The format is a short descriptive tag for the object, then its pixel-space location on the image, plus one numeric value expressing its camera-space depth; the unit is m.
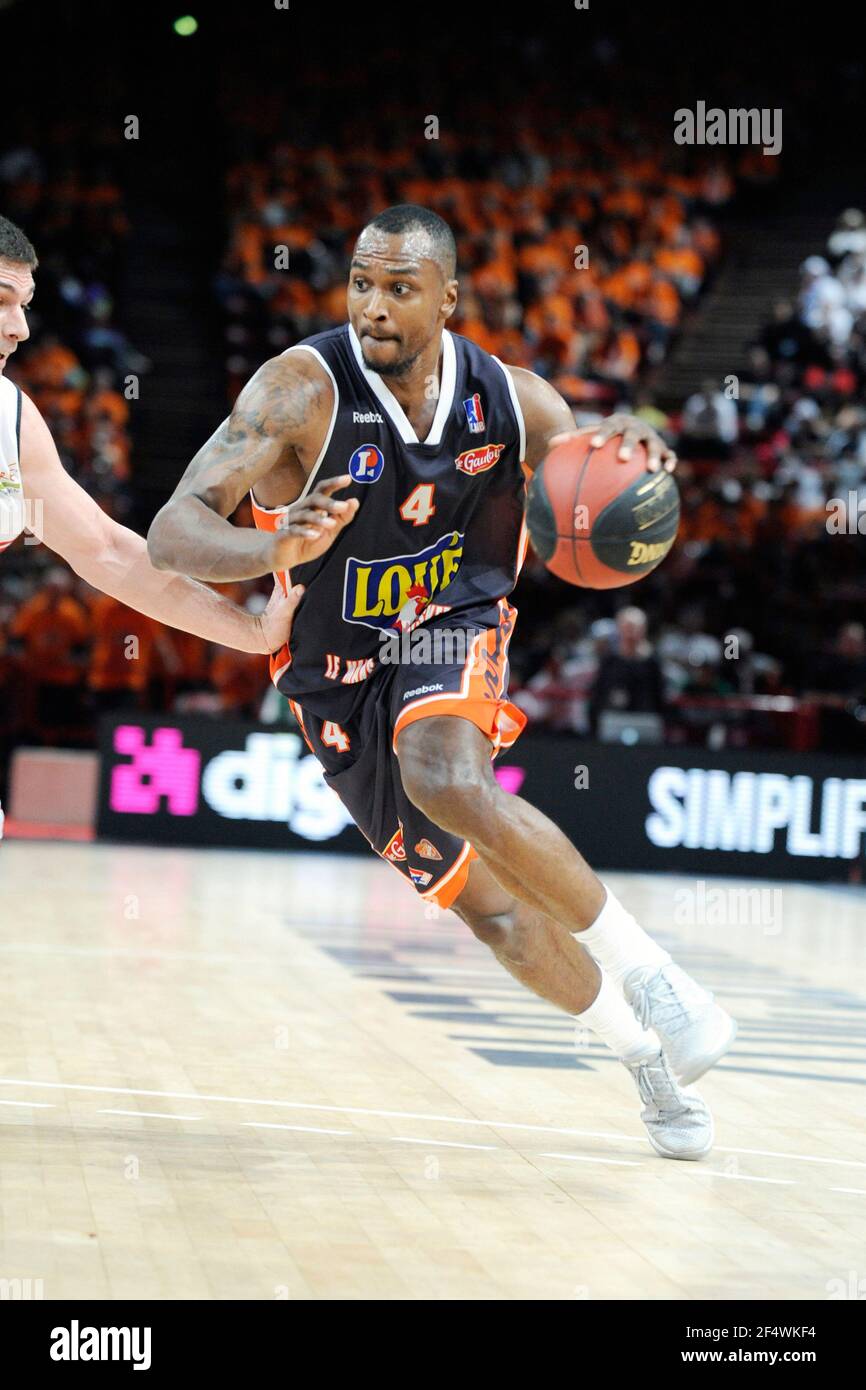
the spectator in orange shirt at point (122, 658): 13.18
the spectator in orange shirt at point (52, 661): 13.18
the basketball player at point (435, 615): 4.06
